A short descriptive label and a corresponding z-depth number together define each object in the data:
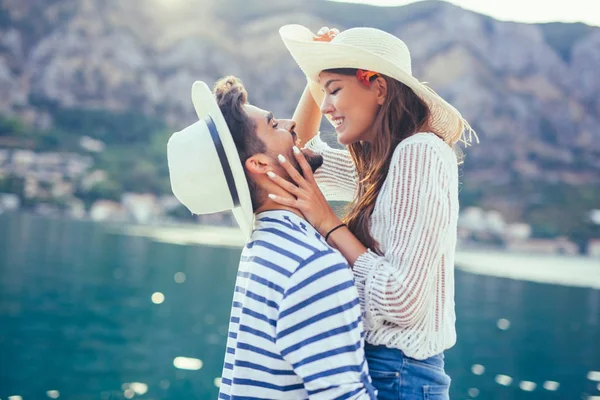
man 1.90
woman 2.18
